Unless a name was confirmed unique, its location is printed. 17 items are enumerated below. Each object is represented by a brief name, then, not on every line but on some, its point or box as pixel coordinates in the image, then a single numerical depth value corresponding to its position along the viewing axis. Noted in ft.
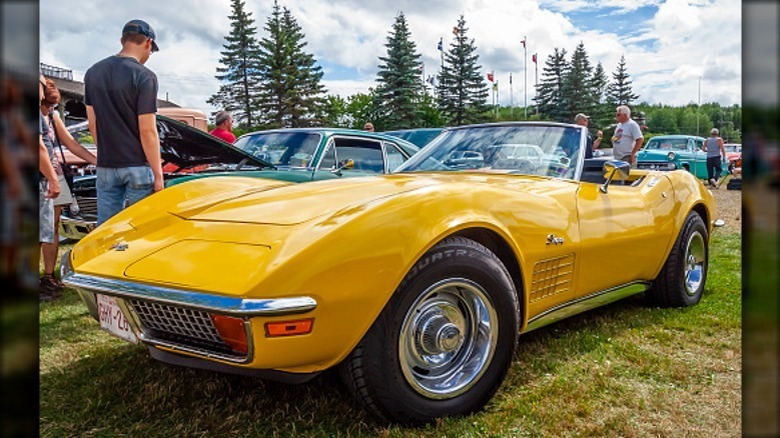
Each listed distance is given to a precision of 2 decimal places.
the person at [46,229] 12.65
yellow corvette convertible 6.16
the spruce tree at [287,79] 137.39
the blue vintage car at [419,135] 49.83
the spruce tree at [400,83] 132.67
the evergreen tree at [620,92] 198.49
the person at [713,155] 53.21
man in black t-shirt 11.99
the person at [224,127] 23.64
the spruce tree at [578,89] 170.40
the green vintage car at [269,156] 17.12
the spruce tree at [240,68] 140.67
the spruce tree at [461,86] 154.51
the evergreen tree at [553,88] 177.17
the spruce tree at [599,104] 172.76
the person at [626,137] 28.68
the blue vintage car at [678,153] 61.93
